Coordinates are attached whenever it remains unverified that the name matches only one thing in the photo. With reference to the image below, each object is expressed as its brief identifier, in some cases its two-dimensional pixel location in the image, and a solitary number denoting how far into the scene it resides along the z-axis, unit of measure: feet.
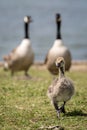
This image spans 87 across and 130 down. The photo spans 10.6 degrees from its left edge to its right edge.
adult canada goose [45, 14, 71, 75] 48.44
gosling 25.43
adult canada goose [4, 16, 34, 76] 54.90
